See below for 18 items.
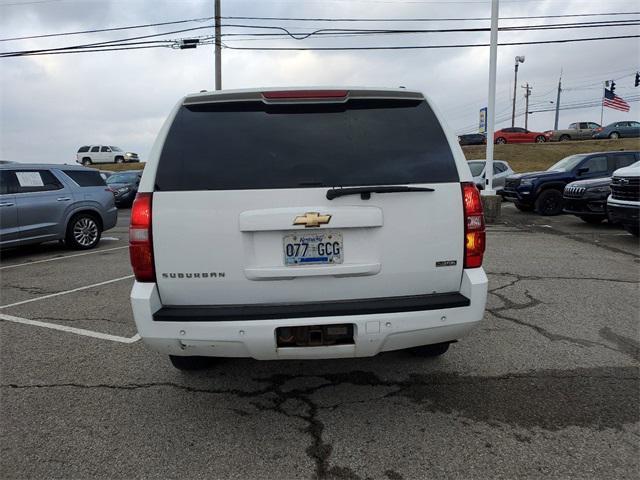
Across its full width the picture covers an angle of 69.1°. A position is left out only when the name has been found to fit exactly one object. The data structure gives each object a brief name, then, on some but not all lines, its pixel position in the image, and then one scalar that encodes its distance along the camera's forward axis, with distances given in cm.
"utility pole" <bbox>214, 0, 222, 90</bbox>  2195
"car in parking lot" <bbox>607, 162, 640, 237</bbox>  841
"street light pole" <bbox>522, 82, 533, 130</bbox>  6367
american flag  3447
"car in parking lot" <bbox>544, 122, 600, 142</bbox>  4066
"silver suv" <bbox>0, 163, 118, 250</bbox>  832
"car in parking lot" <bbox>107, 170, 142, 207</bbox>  1915
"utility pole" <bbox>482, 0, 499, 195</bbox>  1348
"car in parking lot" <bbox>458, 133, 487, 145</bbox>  4059
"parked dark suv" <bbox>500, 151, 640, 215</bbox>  1318
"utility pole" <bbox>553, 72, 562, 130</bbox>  5728
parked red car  3975
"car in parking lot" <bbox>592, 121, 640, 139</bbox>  3706
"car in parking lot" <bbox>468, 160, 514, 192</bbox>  1631
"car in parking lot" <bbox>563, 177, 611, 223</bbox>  1098
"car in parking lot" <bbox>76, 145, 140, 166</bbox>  3812
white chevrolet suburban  253
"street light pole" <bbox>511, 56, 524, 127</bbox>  5786
